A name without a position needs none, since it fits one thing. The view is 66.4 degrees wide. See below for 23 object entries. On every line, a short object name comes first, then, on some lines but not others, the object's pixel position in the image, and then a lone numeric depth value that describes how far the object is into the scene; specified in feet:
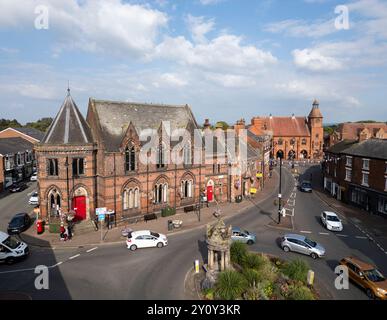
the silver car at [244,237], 91.59
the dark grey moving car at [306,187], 176.04
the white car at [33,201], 136.98
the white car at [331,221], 105.40
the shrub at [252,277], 61.00
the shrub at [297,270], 64.39
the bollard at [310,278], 63.98
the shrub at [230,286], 57.06
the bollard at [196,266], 71.10
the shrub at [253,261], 69.21
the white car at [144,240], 86.74
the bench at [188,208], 127.61
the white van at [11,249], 76.74
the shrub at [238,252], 72.95
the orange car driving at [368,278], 61.77
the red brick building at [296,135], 323.78
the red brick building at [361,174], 126.93
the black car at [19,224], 98.53
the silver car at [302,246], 82.12
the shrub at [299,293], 56.15
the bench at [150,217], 114.75
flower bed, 57.36
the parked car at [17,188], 163.12
